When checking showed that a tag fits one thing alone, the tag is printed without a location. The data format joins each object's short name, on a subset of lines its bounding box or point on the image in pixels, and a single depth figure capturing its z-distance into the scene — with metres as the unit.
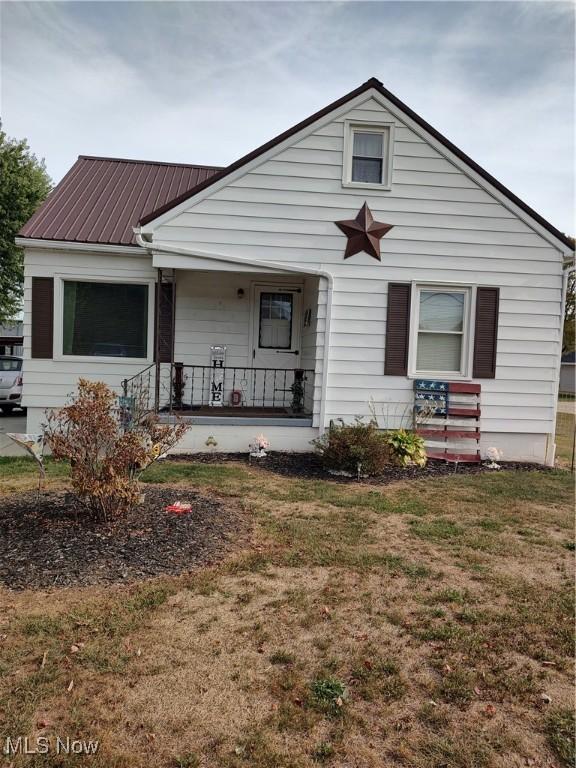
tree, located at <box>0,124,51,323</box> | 20.81
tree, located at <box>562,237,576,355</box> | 35.09
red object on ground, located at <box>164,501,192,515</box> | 4.77
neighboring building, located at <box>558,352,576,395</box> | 41.60
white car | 12.92
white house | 7.71
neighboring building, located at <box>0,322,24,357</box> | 19.08
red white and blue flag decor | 7.97
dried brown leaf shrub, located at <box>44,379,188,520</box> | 4.12
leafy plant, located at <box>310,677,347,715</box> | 2.29
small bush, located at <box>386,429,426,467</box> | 7.51
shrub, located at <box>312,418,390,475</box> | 6.77
